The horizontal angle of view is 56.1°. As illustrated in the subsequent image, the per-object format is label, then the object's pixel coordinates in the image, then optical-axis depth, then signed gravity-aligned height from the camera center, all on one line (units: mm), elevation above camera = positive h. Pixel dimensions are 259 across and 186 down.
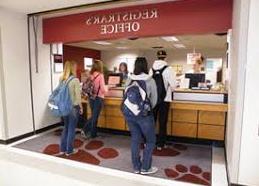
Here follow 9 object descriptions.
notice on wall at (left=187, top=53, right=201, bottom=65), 8319 +445
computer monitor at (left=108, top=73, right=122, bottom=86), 5344 -202
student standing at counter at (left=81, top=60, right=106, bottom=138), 4379 -390
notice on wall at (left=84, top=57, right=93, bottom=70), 11745 +398
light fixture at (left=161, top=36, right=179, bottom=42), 8462 +1108
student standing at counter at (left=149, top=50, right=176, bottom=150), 3789 -225
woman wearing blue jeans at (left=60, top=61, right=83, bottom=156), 3625 -601
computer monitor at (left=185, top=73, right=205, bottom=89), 4965 -163
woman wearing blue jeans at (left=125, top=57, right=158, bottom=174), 3012 -713
